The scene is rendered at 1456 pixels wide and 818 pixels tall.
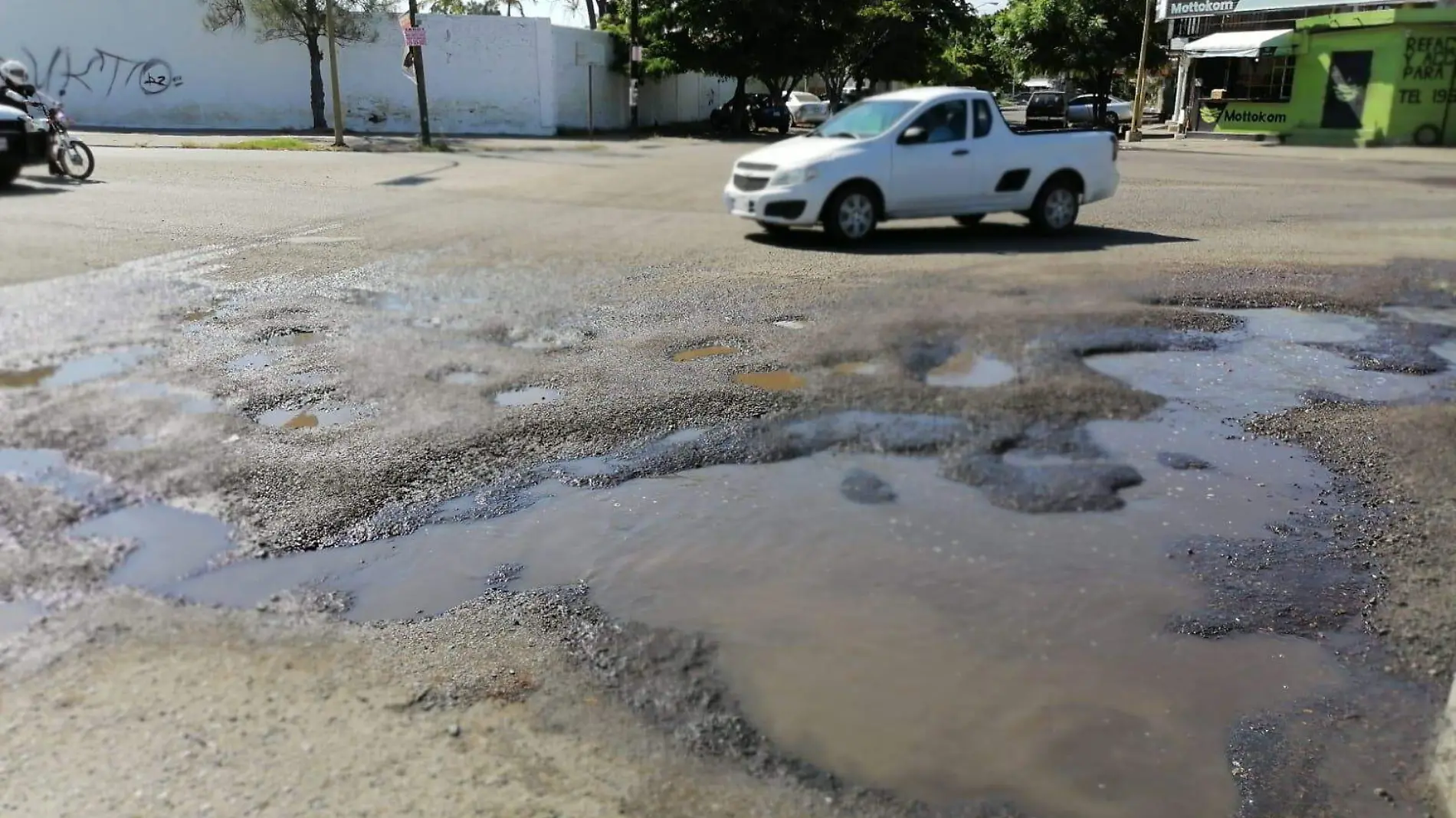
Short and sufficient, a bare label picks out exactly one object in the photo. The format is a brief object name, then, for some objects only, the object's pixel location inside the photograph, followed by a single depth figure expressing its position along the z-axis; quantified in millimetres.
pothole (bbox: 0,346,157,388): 6969
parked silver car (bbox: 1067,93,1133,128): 48094
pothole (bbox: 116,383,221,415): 6504
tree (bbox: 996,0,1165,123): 46938
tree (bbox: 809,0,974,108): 46875
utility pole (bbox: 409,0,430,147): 30016
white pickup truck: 12961
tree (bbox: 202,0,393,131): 36781
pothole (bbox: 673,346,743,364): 7766
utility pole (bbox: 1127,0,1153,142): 35969
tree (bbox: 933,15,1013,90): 65938
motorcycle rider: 18125
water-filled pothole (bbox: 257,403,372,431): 6270
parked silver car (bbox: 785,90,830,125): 55094
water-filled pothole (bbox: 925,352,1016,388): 7160
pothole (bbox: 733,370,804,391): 7055
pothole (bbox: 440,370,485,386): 7086
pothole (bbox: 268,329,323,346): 8125
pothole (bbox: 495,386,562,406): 6719
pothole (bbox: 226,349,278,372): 7414
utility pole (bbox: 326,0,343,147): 29203
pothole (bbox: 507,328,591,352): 8094
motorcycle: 18172
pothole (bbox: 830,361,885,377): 7359
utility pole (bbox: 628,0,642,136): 39706
